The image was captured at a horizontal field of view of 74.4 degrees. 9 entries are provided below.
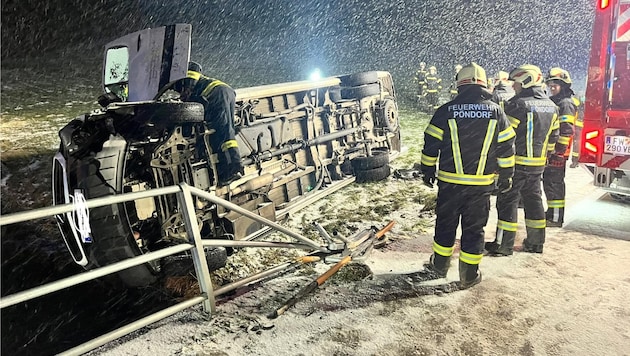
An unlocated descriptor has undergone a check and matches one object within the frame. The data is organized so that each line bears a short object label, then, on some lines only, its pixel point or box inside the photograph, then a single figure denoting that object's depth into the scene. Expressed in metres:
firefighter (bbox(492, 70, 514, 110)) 7.06
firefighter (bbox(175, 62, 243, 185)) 4.24
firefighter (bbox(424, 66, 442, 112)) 13.70
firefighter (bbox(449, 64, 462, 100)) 9.78
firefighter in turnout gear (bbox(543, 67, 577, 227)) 4.81
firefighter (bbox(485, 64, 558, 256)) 4.21
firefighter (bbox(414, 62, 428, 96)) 13.93
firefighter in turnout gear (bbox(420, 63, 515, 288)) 3.47
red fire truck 4.84
